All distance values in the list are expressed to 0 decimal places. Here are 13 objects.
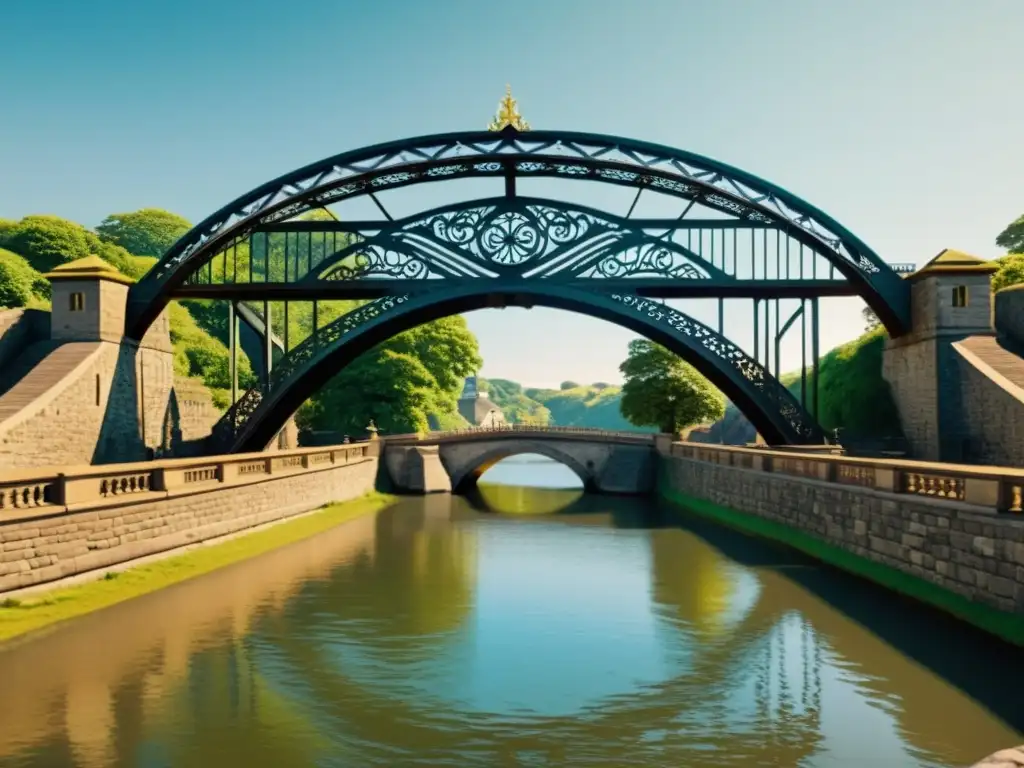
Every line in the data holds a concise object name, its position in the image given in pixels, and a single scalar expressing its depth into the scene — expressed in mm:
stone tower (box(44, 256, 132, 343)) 31219
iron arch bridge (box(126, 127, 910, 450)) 33812
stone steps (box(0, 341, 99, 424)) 26391
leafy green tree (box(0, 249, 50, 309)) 50750
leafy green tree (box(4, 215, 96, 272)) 63241
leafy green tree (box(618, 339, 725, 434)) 54625
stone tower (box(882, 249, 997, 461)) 30547
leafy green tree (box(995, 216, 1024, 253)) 69500
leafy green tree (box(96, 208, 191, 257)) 100438
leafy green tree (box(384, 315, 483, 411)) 57031
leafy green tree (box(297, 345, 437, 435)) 53406
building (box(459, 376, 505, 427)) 148500
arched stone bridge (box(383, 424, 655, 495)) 47812
